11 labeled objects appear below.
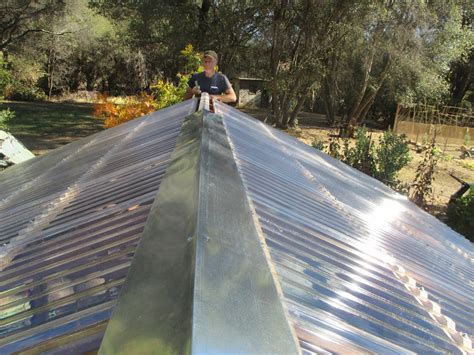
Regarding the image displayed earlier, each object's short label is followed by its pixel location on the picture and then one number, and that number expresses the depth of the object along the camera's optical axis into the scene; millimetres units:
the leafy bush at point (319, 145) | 9384
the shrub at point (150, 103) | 8133
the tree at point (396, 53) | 16312
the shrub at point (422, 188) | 7992
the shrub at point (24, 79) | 23875
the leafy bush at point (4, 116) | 8318
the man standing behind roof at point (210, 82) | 5603
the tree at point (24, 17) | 20141
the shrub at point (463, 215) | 6809
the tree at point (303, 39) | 15414
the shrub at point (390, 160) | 8516
